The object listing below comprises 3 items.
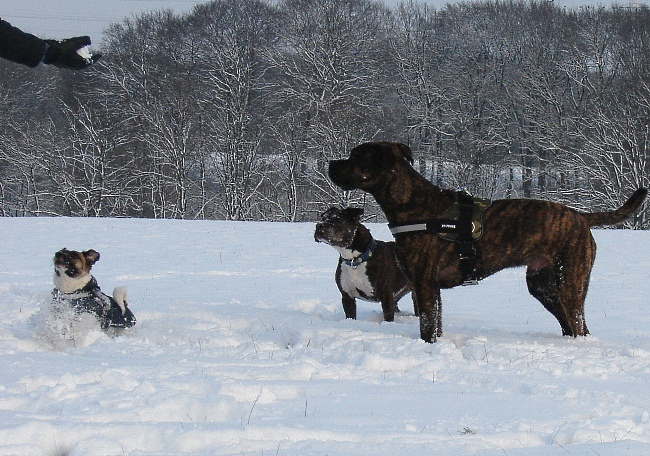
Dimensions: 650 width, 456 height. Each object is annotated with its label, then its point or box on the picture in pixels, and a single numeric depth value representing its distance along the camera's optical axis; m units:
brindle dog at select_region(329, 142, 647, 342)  11.22
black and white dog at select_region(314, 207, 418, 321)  13.98
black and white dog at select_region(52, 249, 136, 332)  11.98
